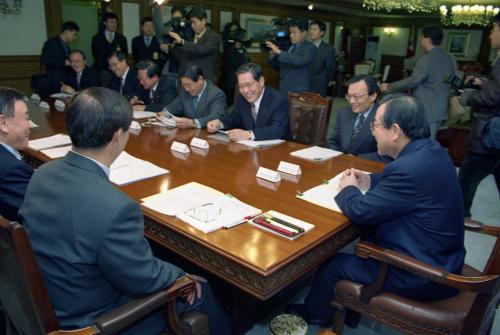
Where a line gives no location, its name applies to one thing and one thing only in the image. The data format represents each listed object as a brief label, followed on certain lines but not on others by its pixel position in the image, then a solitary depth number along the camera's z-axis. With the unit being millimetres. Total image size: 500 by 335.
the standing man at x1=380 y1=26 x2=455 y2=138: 3906
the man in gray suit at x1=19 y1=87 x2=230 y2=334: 1039
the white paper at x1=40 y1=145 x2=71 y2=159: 2193
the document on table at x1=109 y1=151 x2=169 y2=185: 1862
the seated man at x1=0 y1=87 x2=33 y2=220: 1541
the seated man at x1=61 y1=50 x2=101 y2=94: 4297
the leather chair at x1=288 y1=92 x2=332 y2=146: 2904
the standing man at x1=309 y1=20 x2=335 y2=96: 4912
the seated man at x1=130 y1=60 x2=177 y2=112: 3707
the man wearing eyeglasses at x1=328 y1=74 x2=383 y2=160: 2488
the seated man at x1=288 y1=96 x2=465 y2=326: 1471
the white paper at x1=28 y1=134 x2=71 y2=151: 2354
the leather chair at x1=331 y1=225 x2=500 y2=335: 1269
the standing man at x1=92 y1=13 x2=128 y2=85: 5363
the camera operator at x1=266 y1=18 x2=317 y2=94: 4195
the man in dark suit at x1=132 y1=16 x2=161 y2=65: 5559
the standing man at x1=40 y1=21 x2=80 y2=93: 4621
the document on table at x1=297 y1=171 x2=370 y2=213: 1657
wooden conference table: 1247
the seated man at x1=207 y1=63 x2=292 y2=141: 2748
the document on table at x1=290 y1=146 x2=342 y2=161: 2316
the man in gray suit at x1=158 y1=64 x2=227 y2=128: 3158
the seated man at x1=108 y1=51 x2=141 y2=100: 4027
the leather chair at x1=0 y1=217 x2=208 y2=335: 953
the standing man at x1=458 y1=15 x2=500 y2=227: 2600
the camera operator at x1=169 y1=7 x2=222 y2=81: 4203
